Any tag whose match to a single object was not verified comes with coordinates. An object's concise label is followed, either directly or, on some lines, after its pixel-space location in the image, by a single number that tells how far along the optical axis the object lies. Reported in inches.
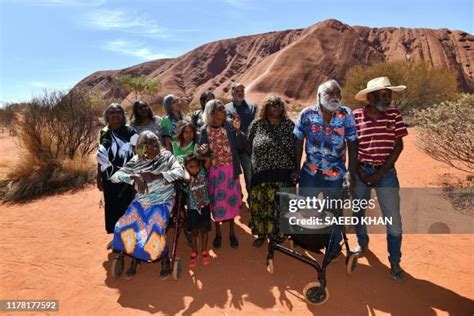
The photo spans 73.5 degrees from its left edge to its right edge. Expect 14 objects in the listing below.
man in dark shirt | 201.3
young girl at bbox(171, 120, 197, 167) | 157.0
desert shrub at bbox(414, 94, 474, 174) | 247.9
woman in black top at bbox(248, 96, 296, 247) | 150.6
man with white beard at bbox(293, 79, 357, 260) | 134.4
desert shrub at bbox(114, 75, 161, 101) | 1975.9
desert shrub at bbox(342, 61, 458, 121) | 787.4
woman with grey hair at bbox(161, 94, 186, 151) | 189.3
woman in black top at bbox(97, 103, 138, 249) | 160.1
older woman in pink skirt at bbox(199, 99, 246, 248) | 156.1
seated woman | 138.4
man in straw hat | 132.8
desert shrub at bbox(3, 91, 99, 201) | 299.6
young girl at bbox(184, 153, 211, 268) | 153.3
